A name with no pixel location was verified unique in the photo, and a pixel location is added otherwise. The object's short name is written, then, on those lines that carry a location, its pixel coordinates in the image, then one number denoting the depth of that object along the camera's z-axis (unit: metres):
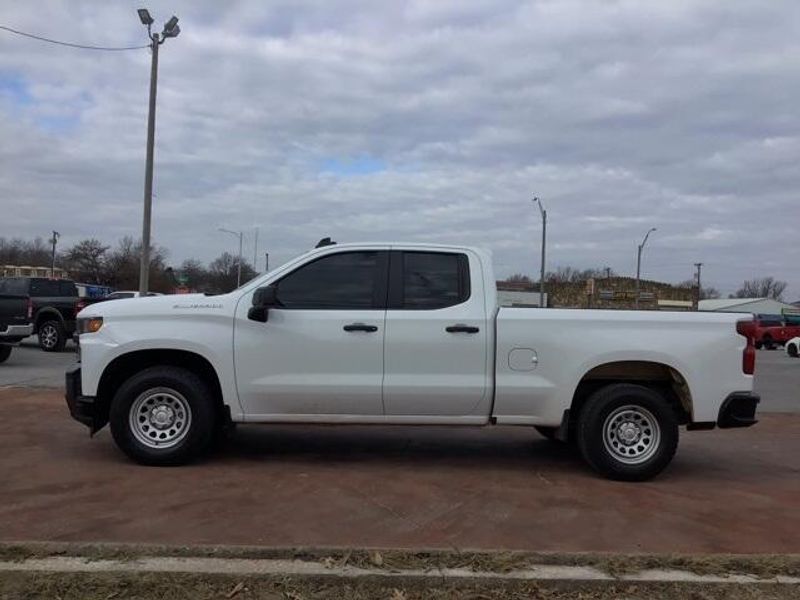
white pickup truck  6.63
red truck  44.44
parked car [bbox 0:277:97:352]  20.17
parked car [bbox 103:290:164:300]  27.22
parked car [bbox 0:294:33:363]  15.62
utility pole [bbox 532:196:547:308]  45.34
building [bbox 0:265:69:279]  76.88
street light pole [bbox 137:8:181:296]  20.00
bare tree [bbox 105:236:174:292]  87.38
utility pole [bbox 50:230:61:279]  90.82
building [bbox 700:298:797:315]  106.19
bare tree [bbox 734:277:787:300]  146.75
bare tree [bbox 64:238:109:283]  87.81
